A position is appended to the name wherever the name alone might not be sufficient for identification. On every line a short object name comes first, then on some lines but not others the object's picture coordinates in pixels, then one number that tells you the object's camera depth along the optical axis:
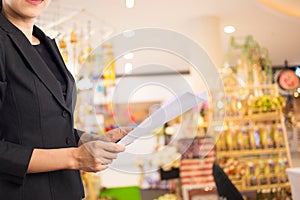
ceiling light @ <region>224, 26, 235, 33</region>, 4.46
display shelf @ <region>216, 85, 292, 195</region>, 3.37
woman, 0.54
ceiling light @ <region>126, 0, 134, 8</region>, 2.95
